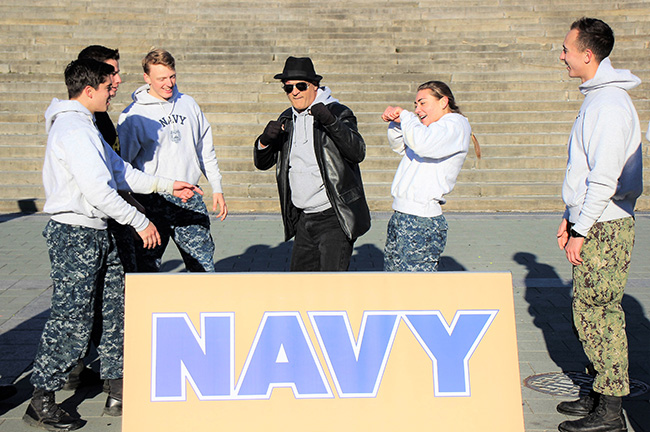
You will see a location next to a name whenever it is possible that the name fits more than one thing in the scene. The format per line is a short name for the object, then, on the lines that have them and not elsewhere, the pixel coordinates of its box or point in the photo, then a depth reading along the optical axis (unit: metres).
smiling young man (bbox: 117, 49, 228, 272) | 4.78
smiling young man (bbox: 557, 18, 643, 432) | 3.68
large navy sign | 3.18
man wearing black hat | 4.34
